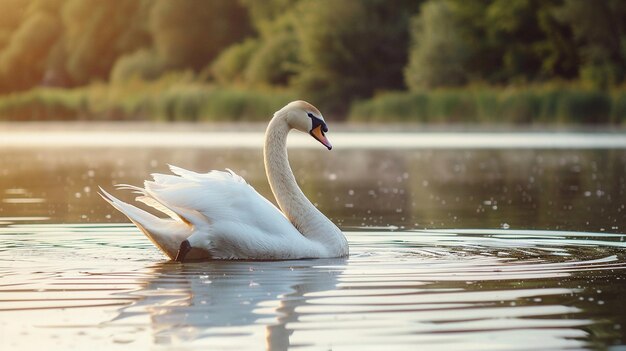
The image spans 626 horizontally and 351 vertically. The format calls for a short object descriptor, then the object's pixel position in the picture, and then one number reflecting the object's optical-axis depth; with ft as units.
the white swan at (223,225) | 30.17
